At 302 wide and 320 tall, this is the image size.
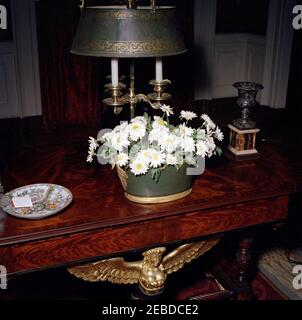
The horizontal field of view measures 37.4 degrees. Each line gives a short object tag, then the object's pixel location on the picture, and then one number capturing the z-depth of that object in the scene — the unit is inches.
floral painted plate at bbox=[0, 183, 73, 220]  64.2
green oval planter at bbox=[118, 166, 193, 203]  66.5
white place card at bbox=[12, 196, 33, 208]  66.9
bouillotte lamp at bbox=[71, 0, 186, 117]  62.5
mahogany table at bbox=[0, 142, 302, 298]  62.2
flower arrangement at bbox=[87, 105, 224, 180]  63.4
